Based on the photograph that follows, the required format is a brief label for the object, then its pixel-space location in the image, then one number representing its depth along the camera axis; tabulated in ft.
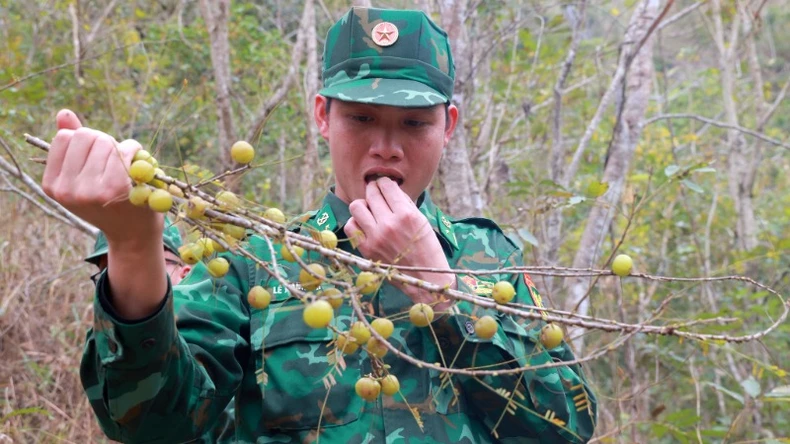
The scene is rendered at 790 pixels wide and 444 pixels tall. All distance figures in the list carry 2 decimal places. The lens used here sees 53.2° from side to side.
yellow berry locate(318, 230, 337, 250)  4.11
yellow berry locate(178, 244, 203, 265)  4.06
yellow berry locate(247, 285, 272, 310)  4.13
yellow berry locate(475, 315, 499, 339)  4.24
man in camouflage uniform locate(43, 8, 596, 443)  4.53
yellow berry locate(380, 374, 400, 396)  4.36
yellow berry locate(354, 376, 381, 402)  4.31
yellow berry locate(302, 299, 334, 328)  3.54
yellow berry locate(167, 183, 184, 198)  3.85
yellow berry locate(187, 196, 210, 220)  3.73
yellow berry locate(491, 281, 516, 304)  4.13
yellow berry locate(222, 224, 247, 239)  3.96
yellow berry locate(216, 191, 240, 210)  3.91
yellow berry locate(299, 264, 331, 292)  3.83
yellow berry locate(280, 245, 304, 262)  3.80
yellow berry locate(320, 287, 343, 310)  3.78
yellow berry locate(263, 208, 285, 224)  4.00
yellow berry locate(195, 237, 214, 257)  4.07
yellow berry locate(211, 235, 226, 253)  4.05
